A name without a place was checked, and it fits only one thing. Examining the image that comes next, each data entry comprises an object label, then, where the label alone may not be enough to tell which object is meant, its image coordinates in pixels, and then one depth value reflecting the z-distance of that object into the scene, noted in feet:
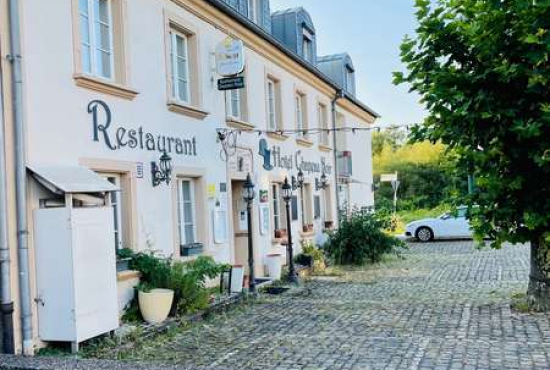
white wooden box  20.39
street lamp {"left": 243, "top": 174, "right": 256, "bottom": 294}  34.55
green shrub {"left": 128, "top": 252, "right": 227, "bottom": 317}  26.32
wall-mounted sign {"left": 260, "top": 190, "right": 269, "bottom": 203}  43.05
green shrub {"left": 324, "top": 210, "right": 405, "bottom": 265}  50.14
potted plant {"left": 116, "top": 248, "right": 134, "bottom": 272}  25.11
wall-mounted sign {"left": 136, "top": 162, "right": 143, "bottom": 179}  27.40
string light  36.05
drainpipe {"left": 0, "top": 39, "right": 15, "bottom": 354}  19.38
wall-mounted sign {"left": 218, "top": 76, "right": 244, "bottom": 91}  34.47
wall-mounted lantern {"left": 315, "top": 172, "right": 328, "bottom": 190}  57.47
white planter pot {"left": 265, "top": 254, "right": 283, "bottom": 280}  40.81
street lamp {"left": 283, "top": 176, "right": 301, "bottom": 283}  40.32
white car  75.56
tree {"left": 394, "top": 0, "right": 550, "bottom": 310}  23.99
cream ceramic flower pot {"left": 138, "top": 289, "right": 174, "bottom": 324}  25.09
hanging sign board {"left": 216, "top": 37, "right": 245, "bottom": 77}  34.68
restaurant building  20.34
